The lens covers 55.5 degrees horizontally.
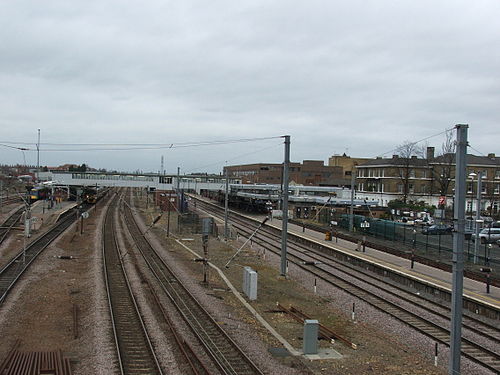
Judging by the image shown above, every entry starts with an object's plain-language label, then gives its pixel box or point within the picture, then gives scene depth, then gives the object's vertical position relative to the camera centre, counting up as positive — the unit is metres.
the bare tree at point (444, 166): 65.25 +3.28
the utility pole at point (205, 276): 22.52 -4.62
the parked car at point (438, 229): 46.00 -4.10
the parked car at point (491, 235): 41.50 -4.13
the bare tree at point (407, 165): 72.69 +3.41
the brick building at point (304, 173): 121.56 +2.63
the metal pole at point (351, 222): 45.69 -3.59
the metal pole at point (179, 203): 57.42 -2.95
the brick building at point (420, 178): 73.06 +1.44
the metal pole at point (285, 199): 23.56 -0.80
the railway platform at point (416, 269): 21.11 -4.72
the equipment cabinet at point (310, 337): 13.03 -4.26
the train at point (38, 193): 67.50 -2.60
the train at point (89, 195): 74.25 -2.87
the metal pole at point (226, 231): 41.44 -4.45
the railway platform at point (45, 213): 45.22 -4.33
